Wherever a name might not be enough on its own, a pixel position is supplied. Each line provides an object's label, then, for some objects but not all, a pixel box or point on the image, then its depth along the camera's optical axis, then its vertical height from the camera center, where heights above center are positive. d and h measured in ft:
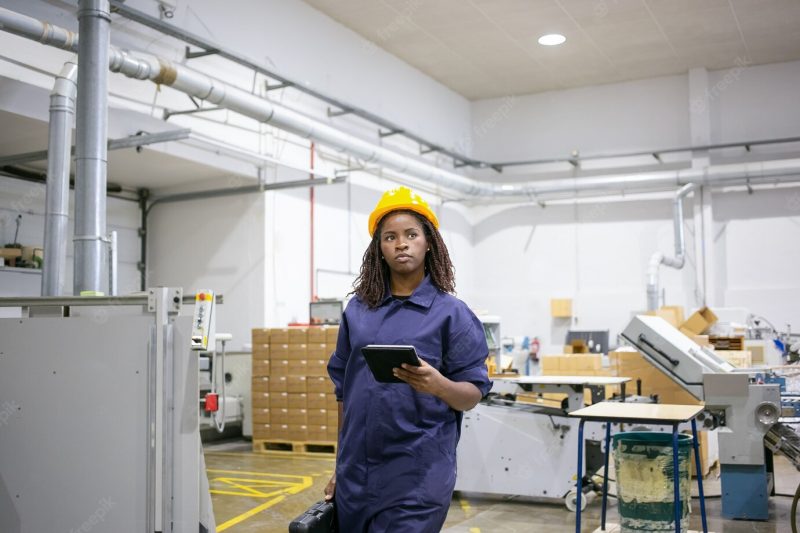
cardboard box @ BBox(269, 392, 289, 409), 26.43 -2.58
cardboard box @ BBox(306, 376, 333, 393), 25.74 -1.98
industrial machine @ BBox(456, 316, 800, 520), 16.19 -2.37
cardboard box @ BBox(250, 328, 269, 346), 26.99 -0.36
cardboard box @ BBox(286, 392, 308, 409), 26.13 -2.56
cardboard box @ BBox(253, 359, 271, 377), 26.71 -1.45
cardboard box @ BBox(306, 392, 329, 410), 25.89 -2.53
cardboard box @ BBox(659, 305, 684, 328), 31.72 +0.43
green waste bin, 13.64 -2.88
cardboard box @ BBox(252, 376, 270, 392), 26.73 -2.01
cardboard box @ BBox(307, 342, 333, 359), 25.96 -0.88
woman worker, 5.69 -0.46
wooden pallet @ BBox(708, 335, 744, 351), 24.39 -0.67
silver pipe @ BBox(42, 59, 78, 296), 15.01 +2.95
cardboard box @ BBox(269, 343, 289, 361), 26.43 -0.89
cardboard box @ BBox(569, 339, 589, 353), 31.26 -0.98
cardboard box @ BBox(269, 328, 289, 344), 26.53 -0.36
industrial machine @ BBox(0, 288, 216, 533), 10.84 -1.35
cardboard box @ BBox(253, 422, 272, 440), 26.75 -3.67
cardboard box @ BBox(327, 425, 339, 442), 25.66 -3.63
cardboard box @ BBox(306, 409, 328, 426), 25.94 -3.10
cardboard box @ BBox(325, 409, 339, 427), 25.96 -3.17
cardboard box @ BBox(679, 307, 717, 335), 27.63 -0.02
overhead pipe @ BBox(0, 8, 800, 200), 20.04 +7.00
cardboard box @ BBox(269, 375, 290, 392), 26.30 -2.00
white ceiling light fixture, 34.24 +12.76
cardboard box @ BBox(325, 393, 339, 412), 25.88 -2.59
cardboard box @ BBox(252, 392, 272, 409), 26.76 -2.56
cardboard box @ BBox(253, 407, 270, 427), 26.78 -3.12
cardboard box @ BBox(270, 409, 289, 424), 26.43 -3.12
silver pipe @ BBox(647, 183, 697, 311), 36.15 +4.00
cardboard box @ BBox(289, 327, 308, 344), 26.27 -0.34
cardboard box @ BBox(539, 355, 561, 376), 28.73 -1.52
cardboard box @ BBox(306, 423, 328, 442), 25.88 -3.60
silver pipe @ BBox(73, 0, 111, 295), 14.56 +3.10
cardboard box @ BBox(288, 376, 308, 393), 26.03 -1.97
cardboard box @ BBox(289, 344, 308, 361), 26.12 -0.89
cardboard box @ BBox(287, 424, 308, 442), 26.11 -3.66
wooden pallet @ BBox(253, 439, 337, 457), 26.17 -4.25
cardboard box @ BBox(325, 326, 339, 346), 25.80 -0.31
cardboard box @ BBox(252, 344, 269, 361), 26.81 -0.90
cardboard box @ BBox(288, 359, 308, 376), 26.03 -1.43
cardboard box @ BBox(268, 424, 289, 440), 26.43 -3.66
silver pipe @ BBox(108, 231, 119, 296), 17.12 +1.38
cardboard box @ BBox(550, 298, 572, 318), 40.40 +0.80
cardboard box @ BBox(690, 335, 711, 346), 24.38 -0.56
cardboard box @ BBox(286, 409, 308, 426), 26.13 -3.13
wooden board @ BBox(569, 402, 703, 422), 12.40 -1.51
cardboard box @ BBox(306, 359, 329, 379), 25.80 -1.45
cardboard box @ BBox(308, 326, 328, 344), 25.96 -0.31
